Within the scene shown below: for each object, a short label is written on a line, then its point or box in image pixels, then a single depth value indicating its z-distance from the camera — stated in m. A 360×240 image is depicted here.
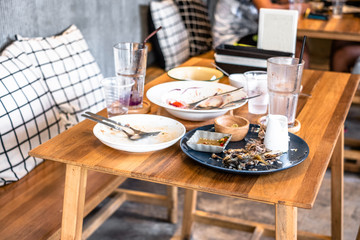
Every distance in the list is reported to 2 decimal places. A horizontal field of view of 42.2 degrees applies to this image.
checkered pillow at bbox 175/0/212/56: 3.37
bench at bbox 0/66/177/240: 1.41
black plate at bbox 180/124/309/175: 1.06
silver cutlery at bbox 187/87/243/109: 1.46
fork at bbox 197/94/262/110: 1.42
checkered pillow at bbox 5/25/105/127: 2.02
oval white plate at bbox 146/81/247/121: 1.37
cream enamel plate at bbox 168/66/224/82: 1.78
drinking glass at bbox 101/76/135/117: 1.39
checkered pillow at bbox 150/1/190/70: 3.06
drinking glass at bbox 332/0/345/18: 3.34
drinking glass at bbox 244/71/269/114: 1.47
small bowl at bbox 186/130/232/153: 1.14
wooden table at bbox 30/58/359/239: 1.00
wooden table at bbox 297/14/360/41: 2.73
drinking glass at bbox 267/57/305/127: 1.28
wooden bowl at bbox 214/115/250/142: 1.22
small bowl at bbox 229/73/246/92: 1.64
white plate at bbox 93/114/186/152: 1.15
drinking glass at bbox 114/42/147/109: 1.47
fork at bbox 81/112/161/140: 1.24
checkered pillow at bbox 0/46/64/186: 1.64
